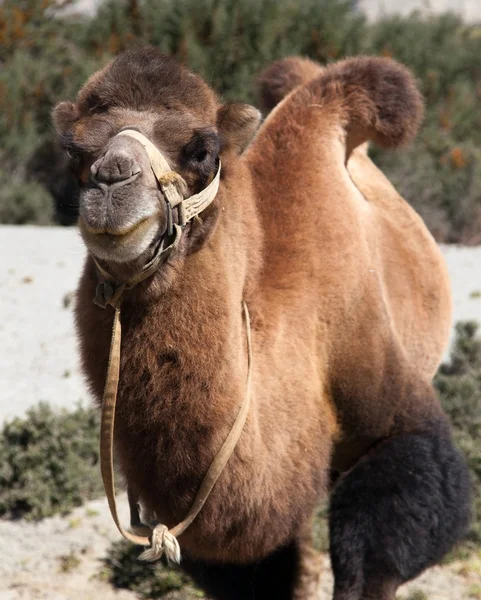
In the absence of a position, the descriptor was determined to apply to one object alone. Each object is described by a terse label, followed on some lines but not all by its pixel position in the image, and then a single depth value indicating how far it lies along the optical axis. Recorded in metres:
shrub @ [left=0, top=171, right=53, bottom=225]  22.75
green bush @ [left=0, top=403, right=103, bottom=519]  11.32
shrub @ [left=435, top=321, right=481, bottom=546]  11.89
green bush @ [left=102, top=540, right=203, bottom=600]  10.28
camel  6.07
